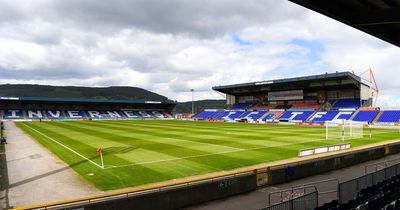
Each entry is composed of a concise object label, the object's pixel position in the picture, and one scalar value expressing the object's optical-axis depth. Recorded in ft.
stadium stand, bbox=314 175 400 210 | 31.11
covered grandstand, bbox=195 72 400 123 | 252.21
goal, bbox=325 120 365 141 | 144.09
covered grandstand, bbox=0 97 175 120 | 344.90
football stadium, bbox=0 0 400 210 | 42.63
